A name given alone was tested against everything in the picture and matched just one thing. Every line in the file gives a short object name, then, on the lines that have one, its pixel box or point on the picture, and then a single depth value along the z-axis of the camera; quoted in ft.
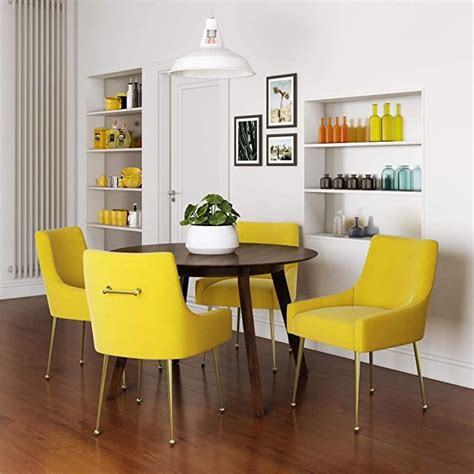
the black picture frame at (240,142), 19.62
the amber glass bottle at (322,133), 18.29
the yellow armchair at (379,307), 12.98
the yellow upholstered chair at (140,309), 12.11
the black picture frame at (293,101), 18.57
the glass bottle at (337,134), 18.02
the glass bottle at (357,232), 17.67
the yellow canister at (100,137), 25.16
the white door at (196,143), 20.65
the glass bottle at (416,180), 16.75
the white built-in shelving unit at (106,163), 25.41
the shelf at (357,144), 16.35
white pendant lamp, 14.48
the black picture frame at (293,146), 18.67
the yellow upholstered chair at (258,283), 16.61
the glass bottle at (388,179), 17.15
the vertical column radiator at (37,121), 24.85
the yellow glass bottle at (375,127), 17.26
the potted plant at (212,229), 14.87
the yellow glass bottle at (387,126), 17.12
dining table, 13.62
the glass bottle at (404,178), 16.83
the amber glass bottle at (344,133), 17.94
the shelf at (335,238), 17.41
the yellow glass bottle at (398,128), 17.05
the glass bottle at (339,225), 18.15
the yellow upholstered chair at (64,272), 15.43
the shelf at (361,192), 16.35
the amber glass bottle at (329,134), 18.13
